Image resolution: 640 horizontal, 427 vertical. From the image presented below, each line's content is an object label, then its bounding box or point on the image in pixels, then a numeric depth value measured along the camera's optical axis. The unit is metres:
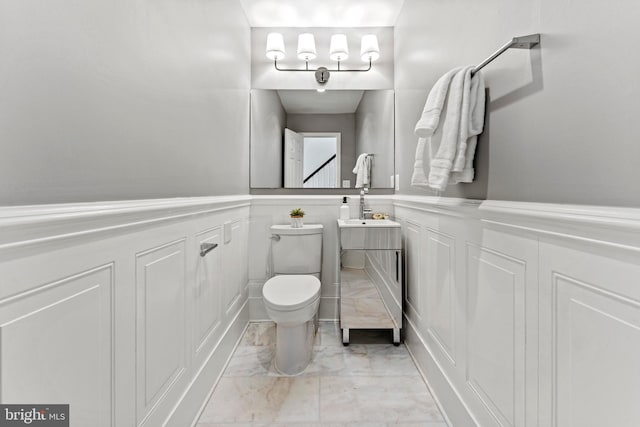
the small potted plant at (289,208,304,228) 2.36
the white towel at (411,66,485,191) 1.15
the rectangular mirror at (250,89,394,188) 2.55
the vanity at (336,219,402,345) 2.07
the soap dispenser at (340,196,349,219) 2.39
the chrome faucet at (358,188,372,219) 2.42
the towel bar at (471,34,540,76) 0.87
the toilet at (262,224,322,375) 1.70
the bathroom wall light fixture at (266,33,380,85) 2.40
